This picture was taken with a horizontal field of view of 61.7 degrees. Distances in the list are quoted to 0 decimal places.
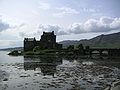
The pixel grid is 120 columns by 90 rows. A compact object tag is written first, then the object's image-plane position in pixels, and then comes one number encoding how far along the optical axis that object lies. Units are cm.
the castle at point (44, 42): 7674
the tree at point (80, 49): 6819
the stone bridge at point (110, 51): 6792
